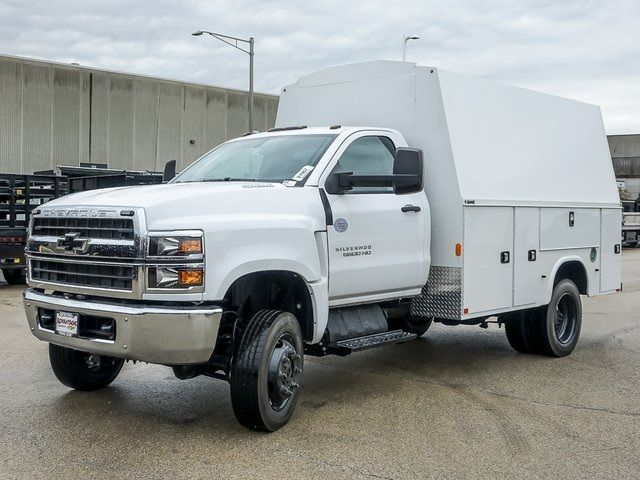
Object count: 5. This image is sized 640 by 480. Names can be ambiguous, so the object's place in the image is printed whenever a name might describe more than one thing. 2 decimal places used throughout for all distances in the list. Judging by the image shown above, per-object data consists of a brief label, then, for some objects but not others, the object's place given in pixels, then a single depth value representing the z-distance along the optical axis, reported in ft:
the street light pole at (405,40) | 95.14
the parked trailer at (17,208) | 49.44
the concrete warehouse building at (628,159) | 183.73
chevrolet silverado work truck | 16.47
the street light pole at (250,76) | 91.15
